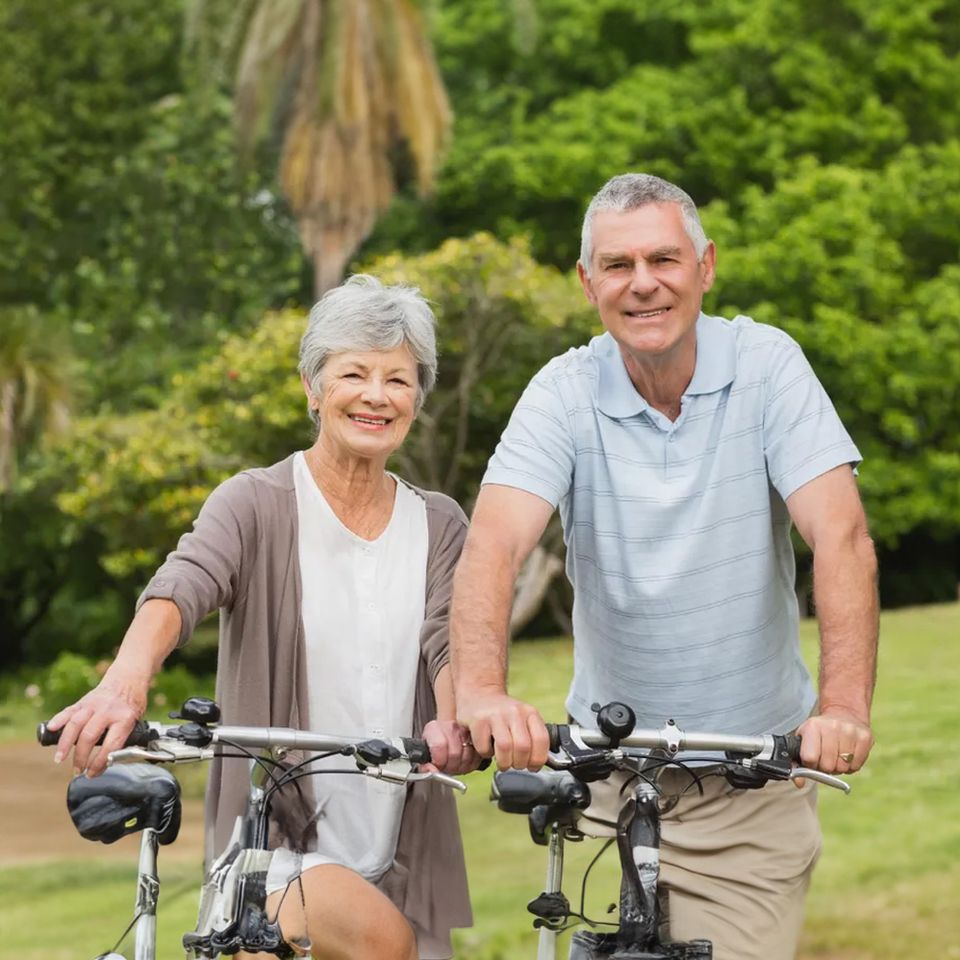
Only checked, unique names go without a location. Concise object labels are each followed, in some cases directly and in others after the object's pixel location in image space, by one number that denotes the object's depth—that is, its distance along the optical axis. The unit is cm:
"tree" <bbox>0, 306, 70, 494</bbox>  2264
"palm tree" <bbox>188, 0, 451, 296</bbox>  2370
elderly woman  388
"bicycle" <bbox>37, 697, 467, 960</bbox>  331
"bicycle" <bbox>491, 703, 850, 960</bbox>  326
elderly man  363
